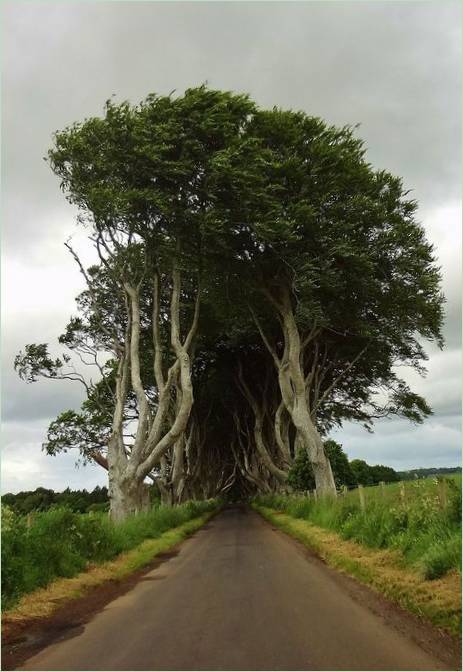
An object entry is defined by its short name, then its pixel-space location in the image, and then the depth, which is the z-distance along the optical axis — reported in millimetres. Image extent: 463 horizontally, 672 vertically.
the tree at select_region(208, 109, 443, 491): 24297
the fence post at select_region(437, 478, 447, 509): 11969
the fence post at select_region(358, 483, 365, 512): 17275
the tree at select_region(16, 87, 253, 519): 22484
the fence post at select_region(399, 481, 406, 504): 14230
